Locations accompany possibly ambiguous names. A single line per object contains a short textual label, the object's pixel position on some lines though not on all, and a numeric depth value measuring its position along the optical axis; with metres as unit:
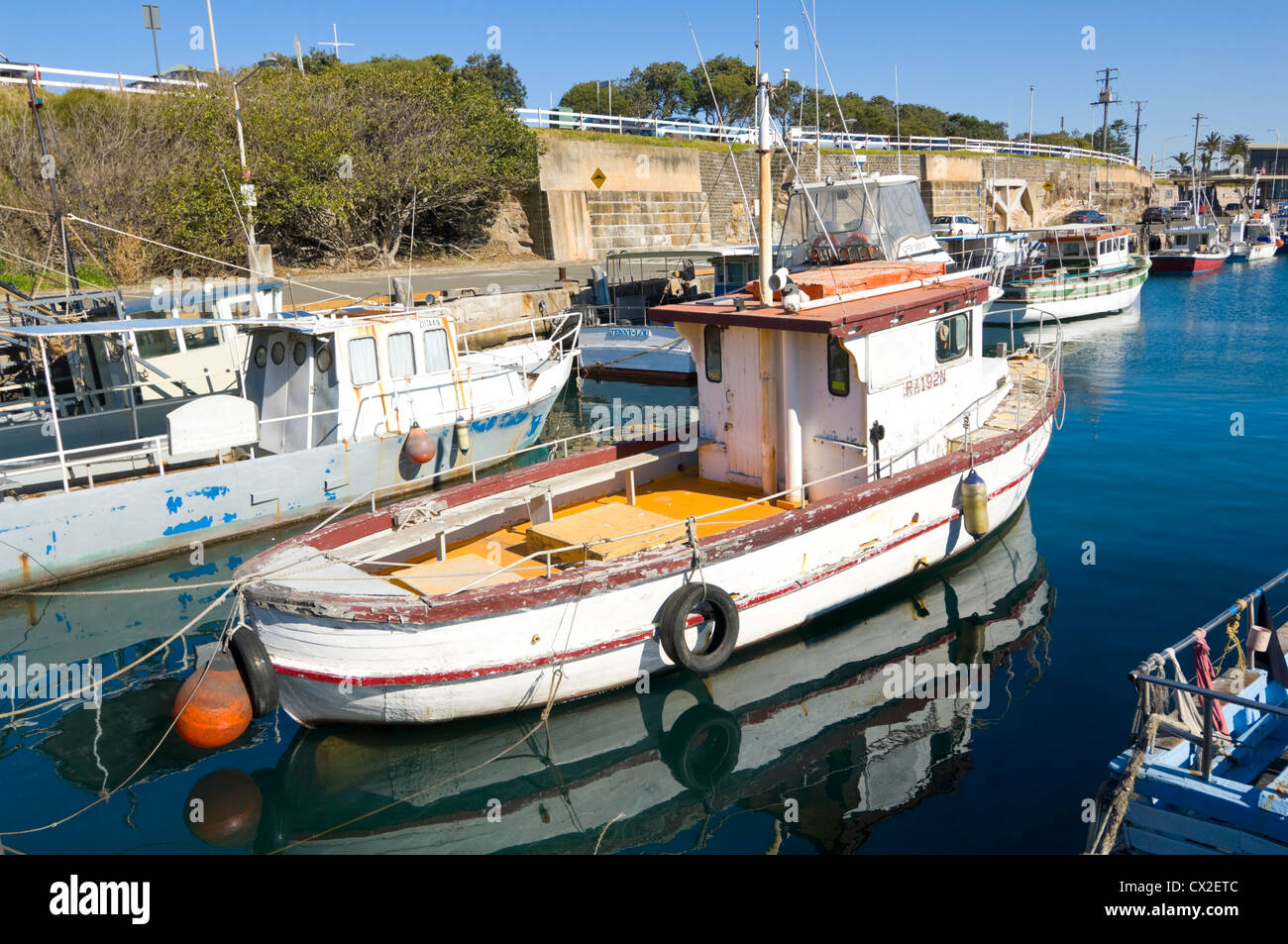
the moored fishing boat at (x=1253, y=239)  57.78
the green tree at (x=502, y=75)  51.56
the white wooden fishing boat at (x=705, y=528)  7.93
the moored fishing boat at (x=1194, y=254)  51.53
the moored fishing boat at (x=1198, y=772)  5.59
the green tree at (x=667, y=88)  64.50
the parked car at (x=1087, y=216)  53.56
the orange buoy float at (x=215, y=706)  7.75
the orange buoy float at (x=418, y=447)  15.31
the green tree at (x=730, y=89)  58.78
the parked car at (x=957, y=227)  39.44
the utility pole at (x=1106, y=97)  79.56
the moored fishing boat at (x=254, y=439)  12.93
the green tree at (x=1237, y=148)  110.00
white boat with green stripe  32.69
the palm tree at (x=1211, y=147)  104.31
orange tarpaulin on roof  10.33
